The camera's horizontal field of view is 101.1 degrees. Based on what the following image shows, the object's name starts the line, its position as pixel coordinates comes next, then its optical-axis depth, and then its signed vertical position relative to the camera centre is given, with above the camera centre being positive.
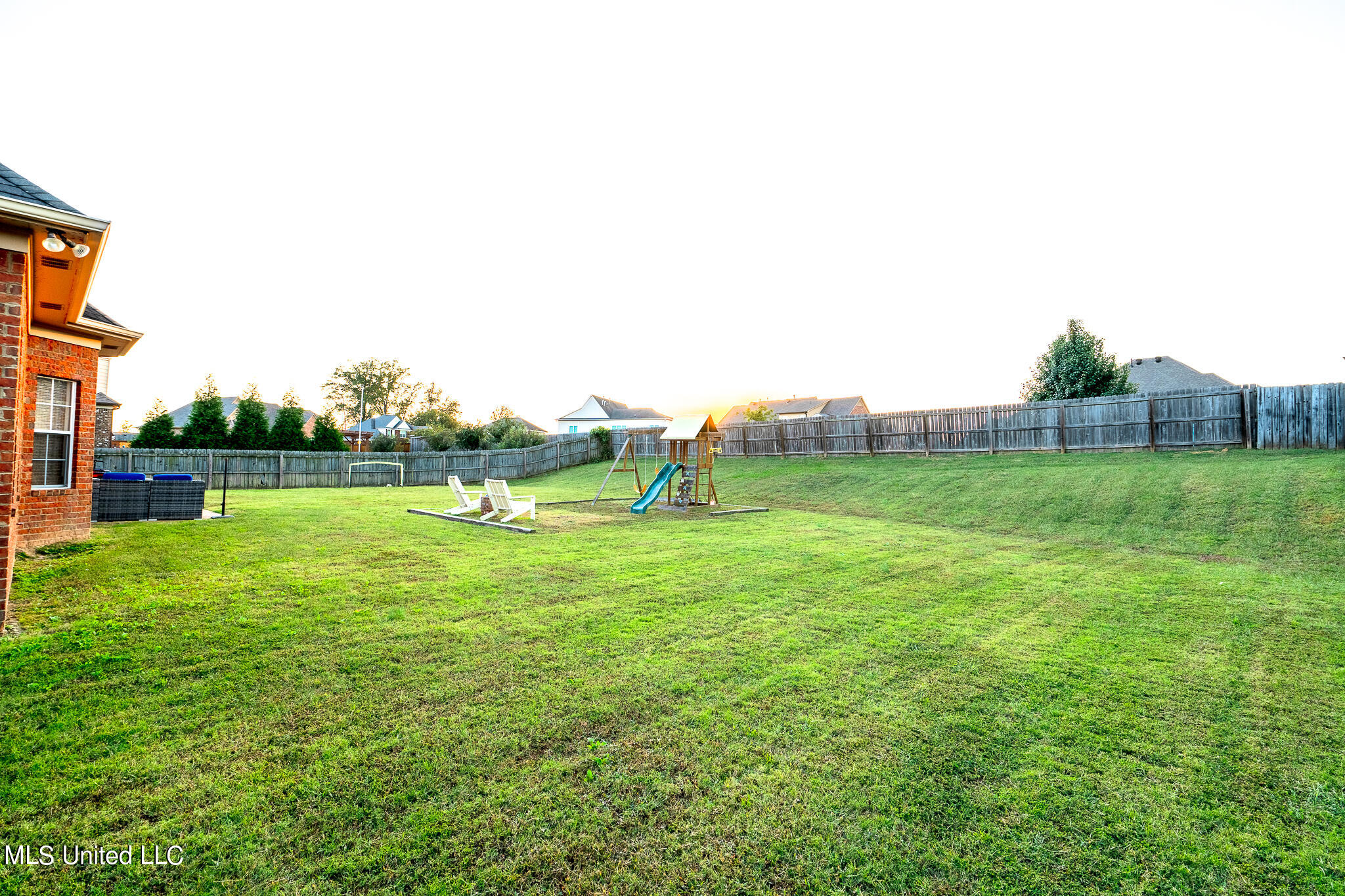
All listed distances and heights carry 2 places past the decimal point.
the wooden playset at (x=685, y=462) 14.77 -0.02
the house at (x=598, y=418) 61.00 +4.83
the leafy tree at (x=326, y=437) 27.75 +1.18
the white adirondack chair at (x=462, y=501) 12.24 -0.91
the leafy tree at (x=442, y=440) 31.62 +1.19
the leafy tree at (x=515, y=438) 29.53 +1.23
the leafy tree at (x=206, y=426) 25.17 +1.51
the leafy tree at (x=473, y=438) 30.25 +1.24
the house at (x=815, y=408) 59.19 +6.04
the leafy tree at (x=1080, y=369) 27.20 +4.71
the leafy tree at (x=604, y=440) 30.88 +1.20
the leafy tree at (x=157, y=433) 25.14 +1.18
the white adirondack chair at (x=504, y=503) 11.37 -0.88
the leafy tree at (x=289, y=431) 27.48 +1.43
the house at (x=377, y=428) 62.47 +3.82
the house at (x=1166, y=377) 33.28 +5.42
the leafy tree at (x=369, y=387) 68.06 +9.06
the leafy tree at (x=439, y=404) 67.29 +7.19
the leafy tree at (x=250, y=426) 26.38 +1.60
